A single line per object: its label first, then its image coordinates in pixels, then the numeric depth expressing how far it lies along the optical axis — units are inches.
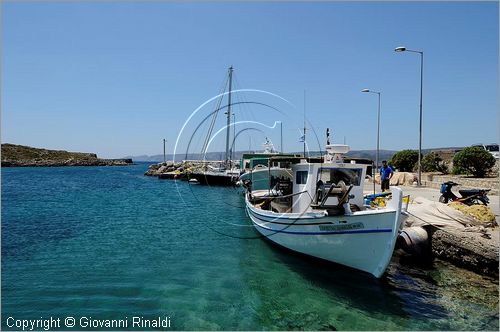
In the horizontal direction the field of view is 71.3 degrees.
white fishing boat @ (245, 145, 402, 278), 452.8
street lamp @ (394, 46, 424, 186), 1092.8
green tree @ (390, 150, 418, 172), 1706.4
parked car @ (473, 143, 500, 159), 2123.5
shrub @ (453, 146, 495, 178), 1280.8
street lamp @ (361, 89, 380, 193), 1429.4
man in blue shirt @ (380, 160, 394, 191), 994.7
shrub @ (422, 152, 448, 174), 1668.2
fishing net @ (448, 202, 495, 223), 582.9
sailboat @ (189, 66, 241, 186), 2140.0
